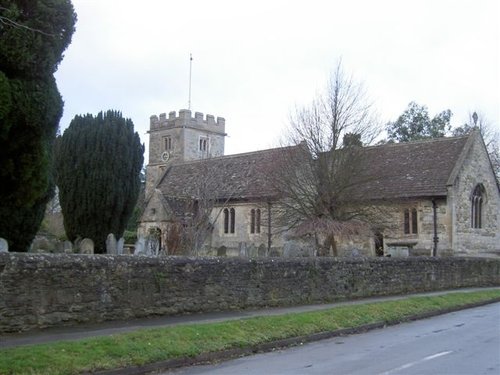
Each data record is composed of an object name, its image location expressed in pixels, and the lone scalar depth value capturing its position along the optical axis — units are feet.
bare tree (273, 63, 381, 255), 94.12
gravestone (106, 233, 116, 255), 63.41
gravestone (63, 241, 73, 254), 63.31
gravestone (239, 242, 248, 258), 79.09
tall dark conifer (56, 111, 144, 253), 86.22
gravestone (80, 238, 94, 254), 61.72
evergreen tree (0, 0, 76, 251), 36.76
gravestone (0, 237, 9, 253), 44.80
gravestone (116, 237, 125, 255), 68.21
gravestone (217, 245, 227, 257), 90.84
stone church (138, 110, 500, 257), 113.80
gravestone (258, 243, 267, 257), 83.44
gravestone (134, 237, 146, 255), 65.82
